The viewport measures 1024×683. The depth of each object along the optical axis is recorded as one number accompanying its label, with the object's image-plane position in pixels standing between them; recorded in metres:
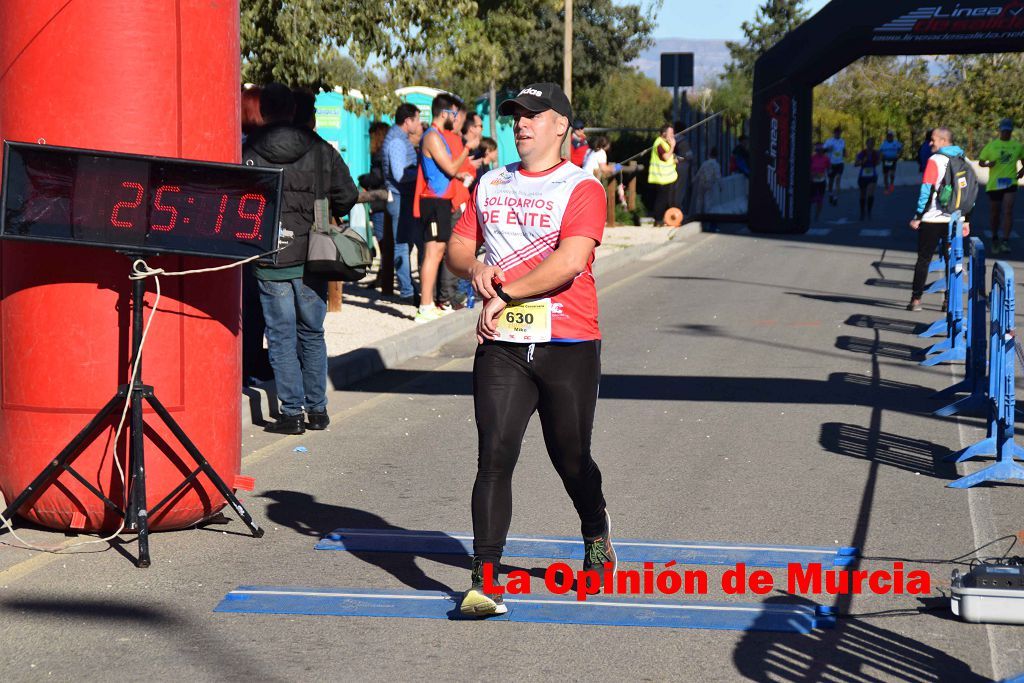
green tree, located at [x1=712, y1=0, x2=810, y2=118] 101.44
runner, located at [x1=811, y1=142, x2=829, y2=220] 32.81
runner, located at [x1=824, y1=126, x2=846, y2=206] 38.62
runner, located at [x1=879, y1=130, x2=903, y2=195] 41.28
